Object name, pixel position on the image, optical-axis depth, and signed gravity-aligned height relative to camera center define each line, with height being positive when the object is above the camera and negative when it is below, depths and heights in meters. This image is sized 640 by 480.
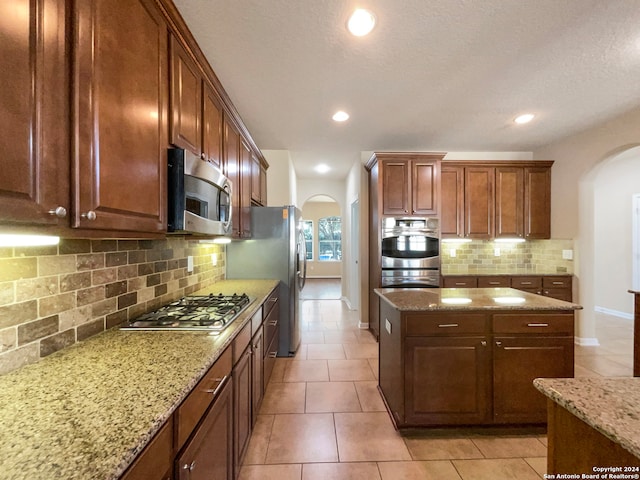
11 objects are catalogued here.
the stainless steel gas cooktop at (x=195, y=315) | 1.42 -0.41
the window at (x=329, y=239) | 9.52 +0.07
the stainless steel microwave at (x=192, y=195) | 1.33 +0.24
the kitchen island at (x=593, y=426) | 0.68 -0.46
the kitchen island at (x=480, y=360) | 1.88 -0.79
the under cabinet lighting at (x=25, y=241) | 0.92 +0.00
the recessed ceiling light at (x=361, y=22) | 1.62 +1.29
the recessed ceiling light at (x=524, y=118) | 3.01 +1.33
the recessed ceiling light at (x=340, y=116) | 2.94 +1.33
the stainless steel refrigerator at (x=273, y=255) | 3.13 -0.15
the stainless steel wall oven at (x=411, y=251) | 3.59 -0.13
